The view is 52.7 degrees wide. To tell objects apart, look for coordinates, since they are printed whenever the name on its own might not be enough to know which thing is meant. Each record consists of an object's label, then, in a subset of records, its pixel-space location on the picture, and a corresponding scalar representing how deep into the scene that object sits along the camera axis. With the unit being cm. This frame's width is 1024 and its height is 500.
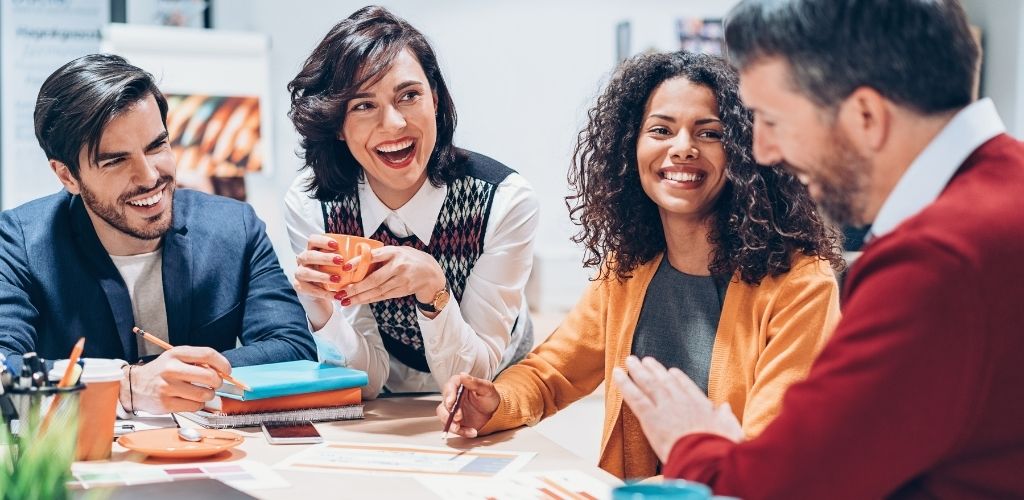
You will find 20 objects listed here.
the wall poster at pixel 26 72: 424
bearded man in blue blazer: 216
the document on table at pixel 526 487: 143
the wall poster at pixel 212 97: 407
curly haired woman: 182
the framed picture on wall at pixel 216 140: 414
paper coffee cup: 157
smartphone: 172
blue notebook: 183
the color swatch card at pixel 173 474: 148
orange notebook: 184
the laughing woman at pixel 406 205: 211
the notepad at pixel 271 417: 183
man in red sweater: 100
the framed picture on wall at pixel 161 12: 429
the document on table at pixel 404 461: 157
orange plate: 159
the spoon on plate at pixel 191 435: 164
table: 146
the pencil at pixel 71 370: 146
